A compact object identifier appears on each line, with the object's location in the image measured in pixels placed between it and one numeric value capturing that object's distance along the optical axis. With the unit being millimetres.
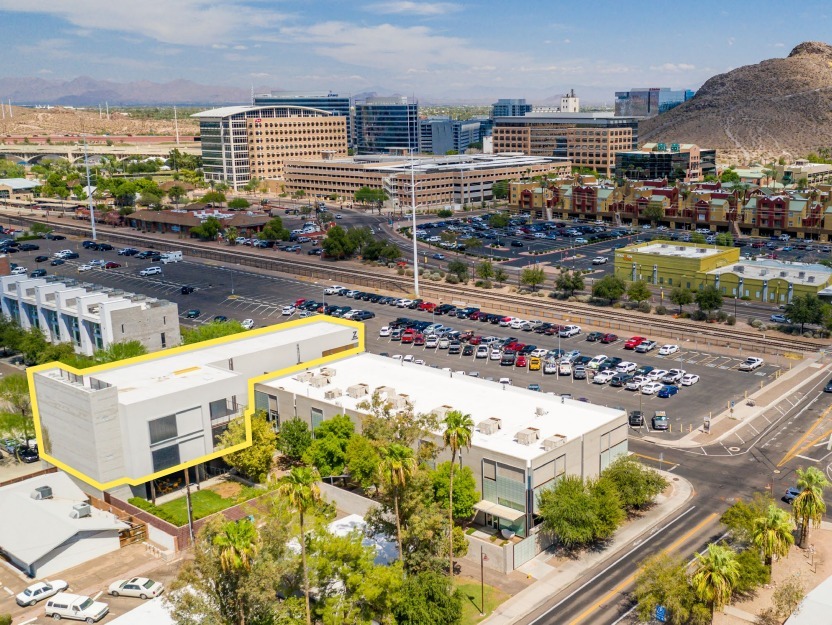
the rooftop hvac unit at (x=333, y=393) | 59269
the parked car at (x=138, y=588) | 43656
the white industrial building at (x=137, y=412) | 52844
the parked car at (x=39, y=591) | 43406
